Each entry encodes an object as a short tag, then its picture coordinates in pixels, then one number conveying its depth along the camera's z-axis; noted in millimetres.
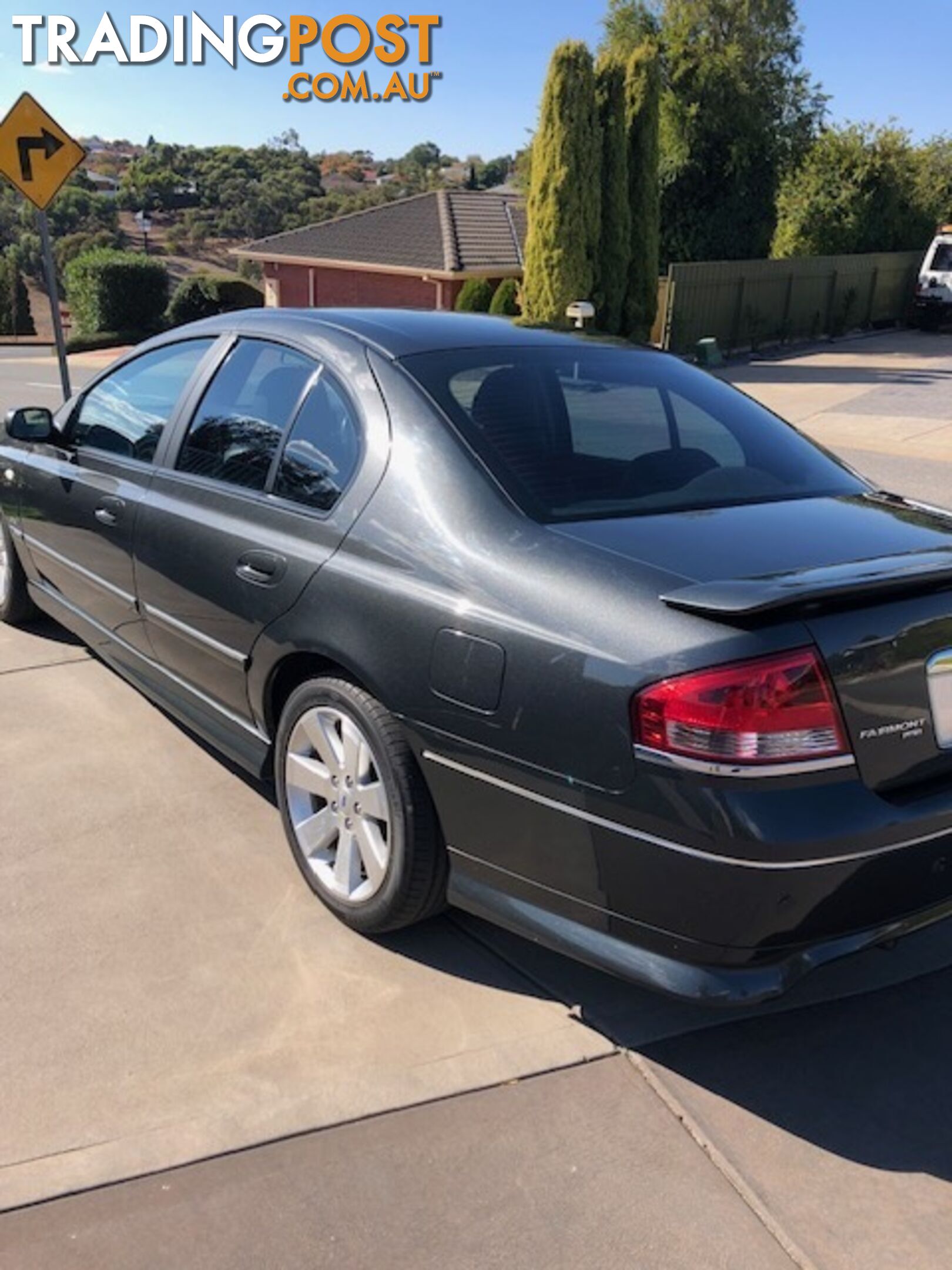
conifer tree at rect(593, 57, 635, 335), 19688
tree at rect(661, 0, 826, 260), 25156
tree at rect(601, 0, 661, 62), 26375
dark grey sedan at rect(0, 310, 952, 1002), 2232
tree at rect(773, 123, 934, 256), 29281
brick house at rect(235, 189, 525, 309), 26062
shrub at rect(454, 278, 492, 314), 23609
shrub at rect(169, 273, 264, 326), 31344
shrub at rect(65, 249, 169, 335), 31594
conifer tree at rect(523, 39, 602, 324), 19047
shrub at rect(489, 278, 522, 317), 22688
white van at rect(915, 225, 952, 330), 28000
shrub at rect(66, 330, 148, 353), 30344
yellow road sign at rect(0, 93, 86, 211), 9820
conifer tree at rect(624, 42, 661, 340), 20125
